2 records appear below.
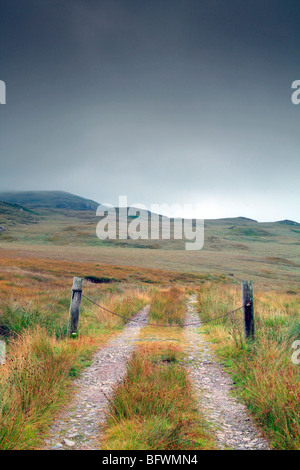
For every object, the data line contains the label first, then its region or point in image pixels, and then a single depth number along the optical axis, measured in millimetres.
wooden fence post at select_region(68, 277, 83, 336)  9250
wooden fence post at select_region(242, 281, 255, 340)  8141
